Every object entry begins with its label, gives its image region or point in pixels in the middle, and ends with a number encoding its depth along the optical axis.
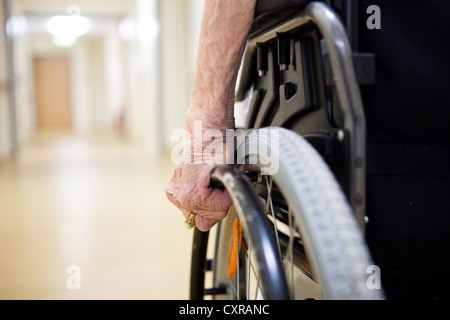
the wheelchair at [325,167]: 0.45
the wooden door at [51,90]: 18.11
